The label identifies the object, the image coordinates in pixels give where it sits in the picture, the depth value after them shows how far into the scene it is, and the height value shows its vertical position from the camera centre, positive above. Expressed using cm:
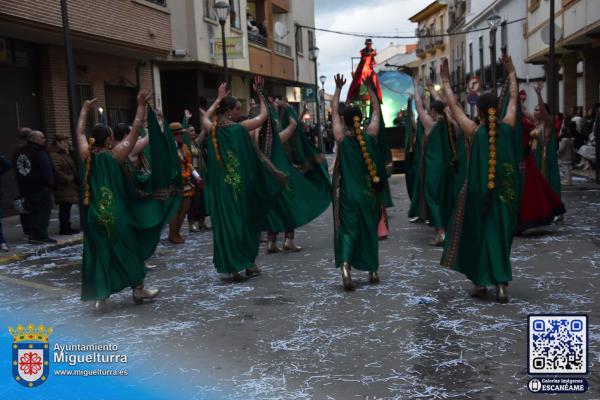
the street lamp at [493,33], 2141 +299
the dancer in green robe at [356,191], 671 -56
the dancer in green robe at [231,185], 720 -48
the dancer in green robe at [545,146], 1012 -32
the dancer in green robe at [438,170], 902 -53
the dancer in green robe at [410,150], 1037 -30
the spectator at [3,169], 985 -26
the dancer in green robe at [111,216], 618 -63
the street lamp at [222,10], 1767 +319
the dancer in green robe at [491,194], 589 -56
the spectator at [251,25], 2746 +439
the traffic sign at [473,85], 1896 +113
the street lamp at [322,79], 4550 +352
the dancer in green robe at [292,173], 877 -50
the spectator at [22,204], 1024 -78
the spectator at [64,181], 1103 -53
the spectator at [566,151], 1523 -66
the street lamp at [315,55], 3481 +391
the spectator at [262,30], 2940 +441
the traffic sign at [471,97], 1923 +79
